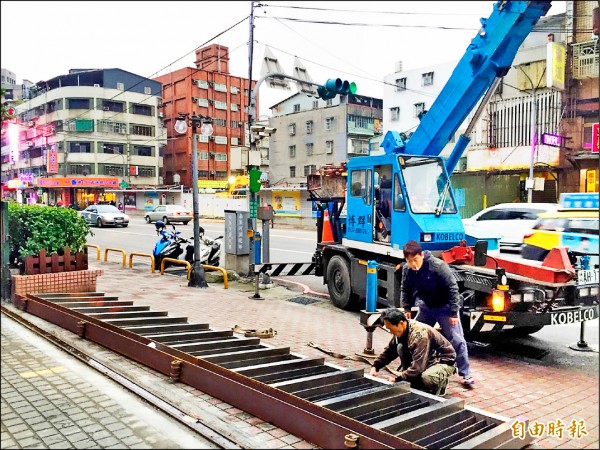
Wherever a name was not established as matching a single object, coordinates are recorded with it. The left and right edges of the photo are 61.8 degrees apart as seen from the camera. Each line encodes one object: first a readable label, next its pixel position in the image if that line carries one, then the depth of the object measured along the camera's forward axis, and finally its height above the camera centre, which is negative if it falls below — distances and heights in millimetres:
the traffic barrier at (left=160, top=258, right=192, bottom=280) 11855 -1656
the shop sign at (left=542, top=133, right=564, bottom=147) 14100 +1746
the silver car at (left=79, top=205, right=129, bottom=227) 27820 -1157
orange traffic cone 10641 -696
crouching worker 4699 -1497
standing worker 5180 -1027
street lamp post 11492 +326
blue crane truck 6004 -500
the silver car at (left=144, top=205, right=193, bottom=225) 35062 -1225
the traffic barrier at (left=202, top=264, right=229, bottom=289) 11492 -1915
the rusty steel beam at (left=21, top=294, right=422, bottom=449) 3545 -1687
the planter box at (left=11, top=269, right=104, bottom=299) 8266 -1475
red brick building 41062 +7148
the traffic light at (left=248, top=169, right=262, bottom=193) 12084 +412
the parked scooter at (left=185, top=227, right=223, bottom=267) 13377 -1468
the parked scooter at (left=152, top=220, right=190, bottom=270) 13641 -1356
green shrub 8742 -578
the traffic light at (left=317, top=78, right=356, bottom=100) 12344 +2747
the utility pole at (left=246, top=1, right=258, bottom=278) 12291 -72
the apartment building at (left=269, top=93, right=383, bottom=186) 43250 +5858
